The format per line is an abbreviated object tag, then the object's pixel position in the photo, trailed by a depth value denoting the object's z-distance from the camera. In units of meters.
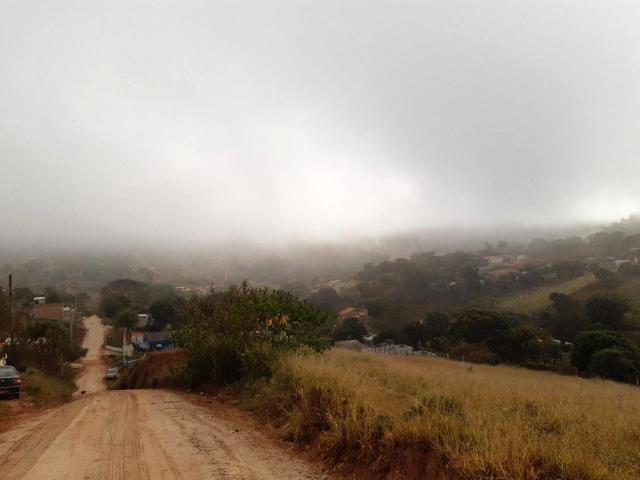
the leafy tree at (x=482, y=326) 54.49
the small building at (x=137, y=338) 83.12
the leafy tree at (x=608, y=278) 87.06
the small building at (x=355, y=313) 93.77
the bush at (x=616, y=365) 39.03
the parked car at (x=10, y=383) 18.06
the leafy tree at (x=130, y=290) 123.44
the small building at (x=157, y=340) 78.25
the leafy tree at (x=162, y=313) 89.50
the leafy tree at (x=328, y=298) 103.14
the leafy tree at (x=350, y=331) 73.25
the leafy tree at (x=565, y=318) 65.12
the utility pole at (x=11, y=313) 33.58
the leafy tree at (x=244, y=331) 15.55
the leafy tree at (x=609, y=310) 61.81
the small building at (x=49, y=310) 91.81
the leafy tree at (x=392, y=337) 67.92
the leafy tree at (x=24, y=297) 91.17
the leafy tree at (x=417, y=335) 65.25
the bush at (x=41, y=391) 19.33
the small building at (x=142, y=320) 98.25
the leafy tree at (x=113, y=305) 109.69
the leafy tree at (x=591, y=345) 41.81
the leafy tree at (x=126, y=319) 91.50
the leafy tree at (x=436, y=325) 65.75
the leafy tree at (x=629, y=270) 93.91
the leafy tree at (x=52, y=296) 111.32
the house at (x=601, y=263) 120.28
